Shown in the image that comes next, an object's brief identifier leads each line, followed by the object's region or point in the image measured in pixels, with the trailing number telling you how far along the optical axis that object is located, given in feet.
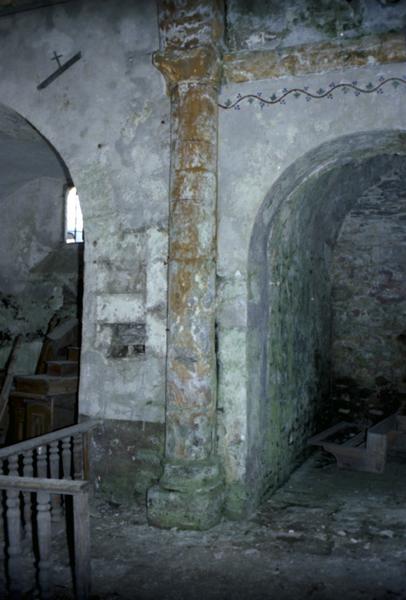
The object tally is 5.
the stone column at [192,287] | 14.12
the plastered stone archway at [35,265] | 27.07
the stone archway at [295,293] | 14.90
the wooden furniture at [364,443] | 19.43
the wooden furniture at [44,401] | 20.68
